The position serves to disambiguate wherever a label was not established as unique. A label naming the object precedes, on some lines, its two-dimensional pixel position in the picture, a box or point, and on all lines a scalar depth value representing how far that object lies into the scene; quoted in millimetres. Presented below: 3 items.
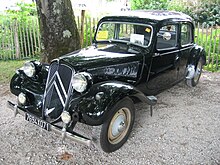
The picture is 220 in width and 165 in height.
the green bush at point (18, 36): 7895
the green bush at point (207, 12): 12891
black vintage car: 3008
